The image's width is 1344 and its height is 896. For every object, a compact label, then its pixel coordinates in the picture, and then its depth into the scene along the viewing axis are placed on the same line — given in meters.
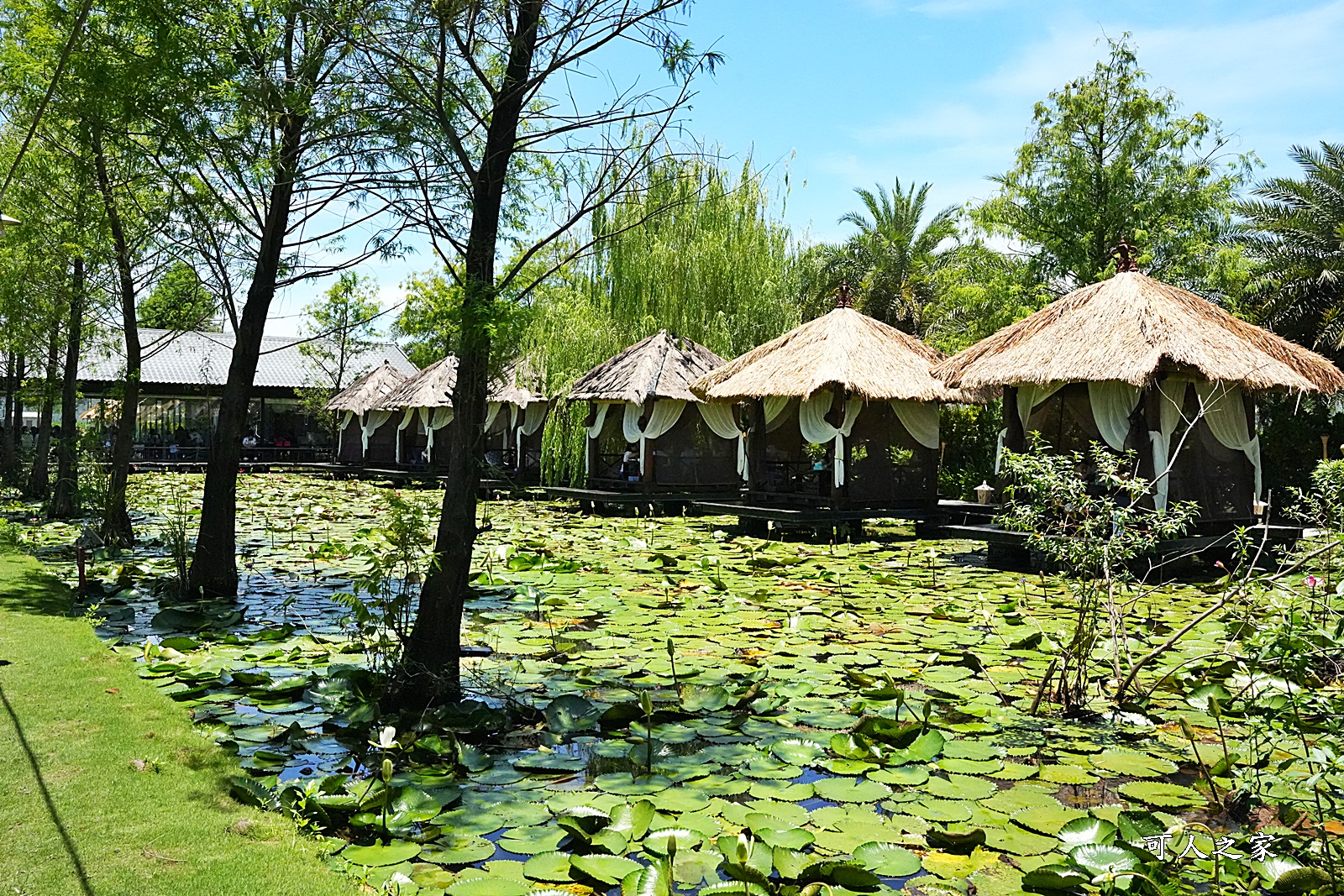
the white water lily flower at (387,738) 4.05
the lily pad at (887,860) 3.26
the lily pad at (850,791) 3.97
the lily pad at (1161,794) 3.94
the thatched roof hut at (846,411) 14.27
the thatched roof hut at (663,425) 17.61
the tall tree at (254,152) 6.98
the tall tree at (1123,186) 20.27
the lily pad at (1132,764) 4.29
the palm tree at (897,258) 26.78
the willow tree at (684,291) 19.50
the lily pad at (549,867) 3.21
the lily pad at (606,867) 3.14
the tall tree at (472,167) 4.99
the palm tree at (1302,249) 17.89
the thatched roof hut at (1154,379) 10.45
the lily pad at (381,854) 3.34
